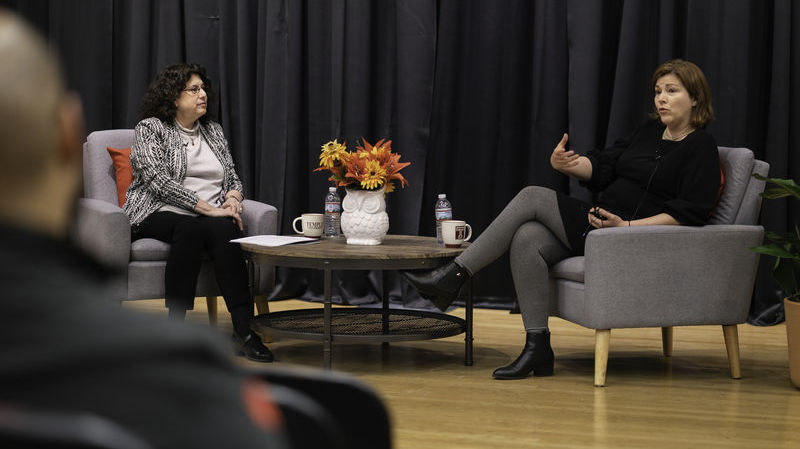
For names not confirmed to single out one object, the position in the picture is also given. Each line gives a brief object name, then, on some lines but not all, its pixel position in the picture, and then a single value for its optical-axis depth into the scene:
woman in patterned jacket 7.29
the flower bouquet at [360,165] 6.98
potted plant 6.25
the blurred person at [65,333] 1.32
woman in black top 6.58
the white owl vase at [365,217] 7.10
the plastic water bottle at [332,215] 7.91
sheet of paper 6.94
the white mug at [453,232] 7.08
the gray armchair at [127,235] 7.29
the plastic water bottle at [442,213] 7.32
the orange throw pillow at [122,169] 8.07
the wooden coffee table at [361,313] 6.49
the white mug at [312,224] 7.59
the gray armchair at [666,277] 6.38
